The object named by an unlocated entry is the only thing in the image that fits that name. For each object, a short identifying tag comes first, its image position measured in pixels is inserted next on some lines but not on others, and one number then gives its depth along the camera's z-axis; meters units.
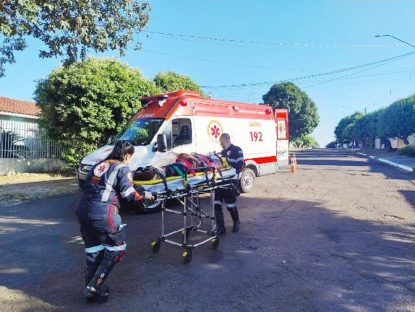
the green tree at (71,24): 9.01
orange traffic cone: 18.95
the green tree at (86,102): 14.71
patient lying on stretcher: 5.77
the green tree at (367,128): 68.85
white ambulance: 9.38
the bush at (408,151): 34.31
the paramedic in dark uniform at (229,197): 6.90
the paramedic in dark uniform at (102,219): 4.03
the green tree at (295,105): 53.19
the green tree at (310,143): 86.85
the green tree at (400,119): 46.84
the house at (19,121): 16.93
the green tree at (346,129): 99.88
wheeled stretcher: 5.29
